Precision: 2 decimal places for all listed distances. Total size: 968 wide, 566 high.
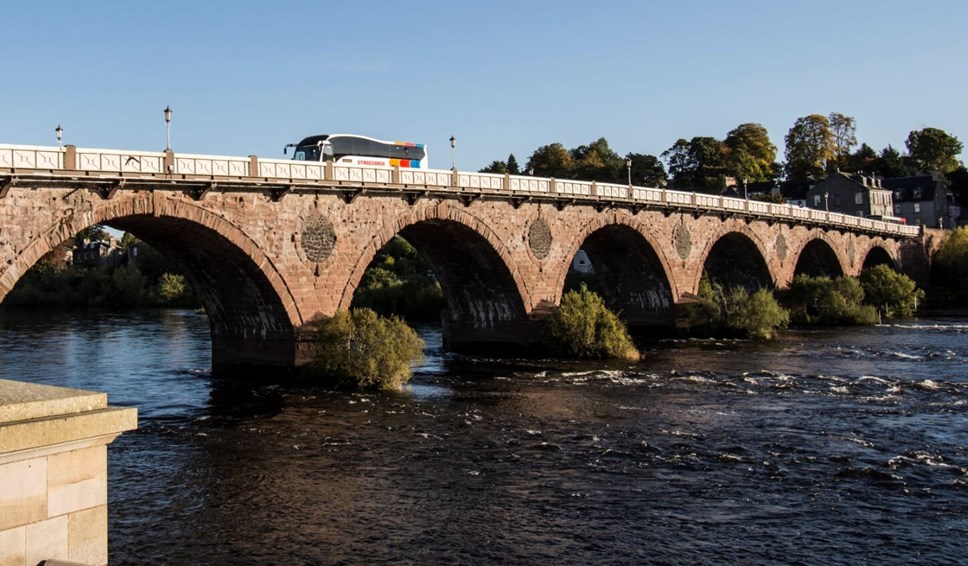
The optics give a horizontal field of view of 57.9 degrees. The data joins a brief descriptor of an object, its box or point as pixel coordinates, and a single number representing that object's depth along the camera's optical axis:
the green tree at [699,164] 121.25
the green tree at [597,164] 117.94
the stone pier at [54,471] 7.61
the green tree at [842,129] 144.25
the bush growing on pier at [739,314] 51.41
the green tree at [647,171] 122.12
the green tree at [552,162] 129.75
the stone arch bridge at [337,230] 27.83
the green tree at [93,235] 117.05
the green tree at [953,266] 80.06
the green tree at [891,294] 67.12
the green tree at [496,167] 145.62
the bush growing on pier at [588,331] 42.19
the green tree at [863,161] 135.00
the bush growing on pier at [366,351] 32.56
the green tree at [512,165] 151.49
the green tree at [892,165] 130.75
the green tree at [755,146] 131.00
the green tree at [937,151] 139.00
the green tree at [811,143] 140.38
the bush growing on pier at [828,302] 60.06
